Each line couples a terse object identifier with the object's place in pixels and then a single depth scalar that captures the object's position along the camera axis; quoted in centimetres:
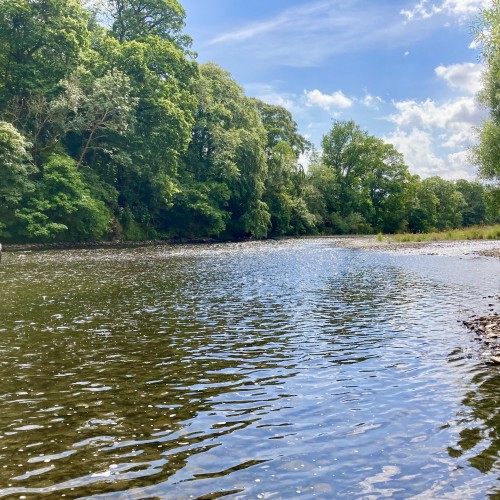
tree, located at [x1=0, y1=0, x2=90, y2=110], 5769
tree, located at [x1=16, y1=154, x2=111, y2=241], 5650
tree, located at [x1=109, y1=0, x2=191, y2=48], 7794
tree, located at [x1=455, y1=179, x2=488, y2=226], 17200
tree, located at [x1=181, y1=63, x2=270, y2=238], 8188
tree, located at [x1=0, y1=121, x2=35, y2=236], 5059
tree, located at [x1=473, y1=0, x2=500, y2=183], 4442
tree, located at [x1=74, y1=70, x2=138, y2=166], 6116
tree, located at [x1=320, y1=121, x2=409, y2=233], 13125
